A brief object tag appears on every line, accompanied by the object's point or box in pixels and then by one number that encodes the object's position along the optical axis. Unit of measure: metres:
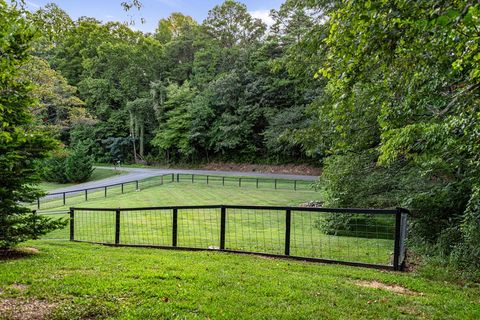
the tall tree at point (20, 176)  5.81
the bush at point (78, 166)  30.97
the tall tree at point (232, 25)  42.53
